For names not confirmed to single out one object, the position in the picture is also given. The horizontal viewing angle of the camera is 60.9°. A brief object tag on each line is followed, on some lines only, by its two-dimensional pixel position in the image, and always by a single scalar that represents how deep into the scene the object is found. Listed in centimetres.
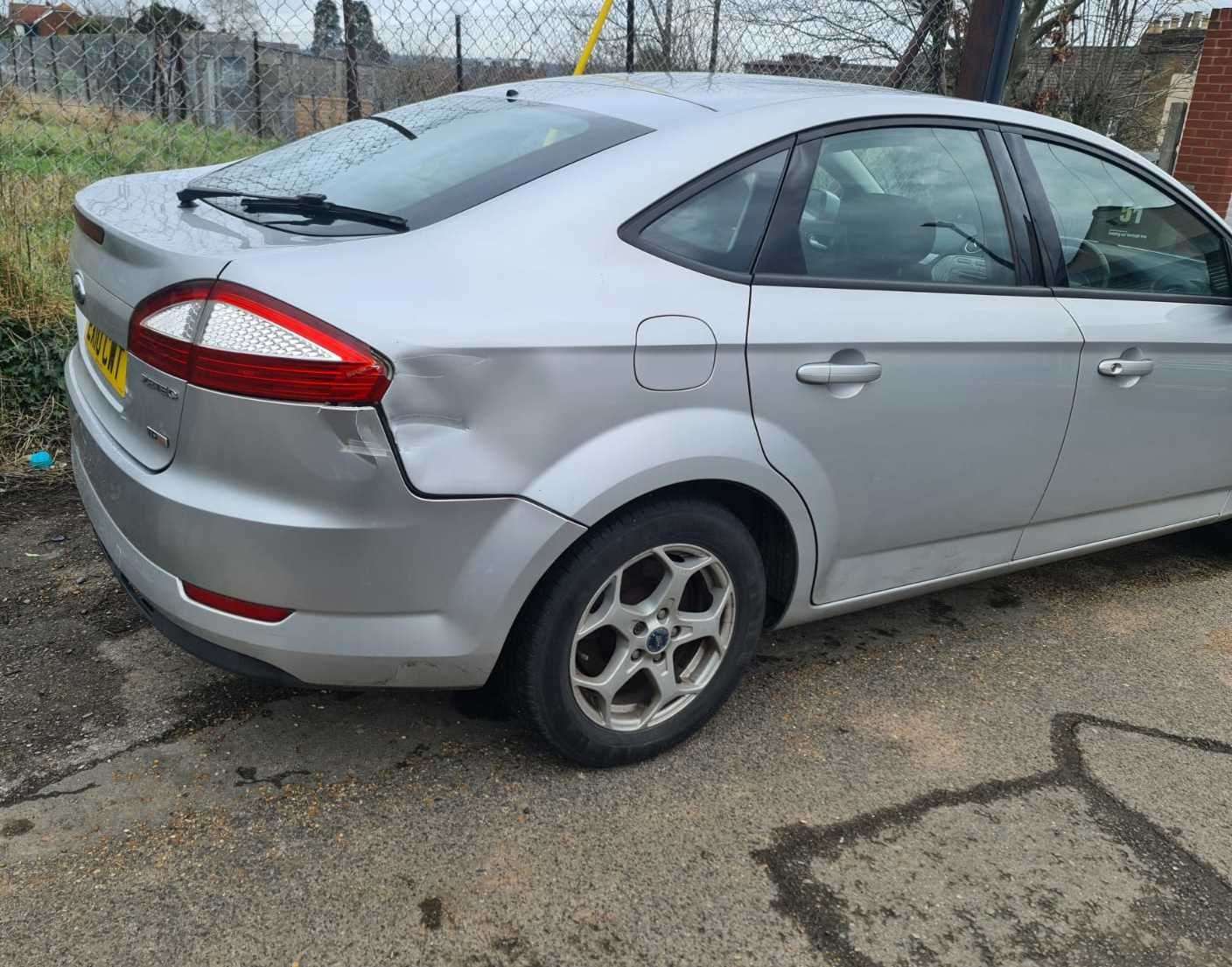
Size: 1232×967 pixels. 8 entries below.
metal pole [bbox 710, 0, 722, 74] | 655
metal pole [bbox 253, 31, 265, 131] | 544
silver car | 203
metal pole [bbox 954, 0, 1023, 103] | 521
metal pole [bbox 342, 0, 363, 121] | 548
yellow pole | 591
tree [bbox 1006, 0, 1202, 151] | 1052
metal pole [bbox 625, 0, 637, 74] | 642
